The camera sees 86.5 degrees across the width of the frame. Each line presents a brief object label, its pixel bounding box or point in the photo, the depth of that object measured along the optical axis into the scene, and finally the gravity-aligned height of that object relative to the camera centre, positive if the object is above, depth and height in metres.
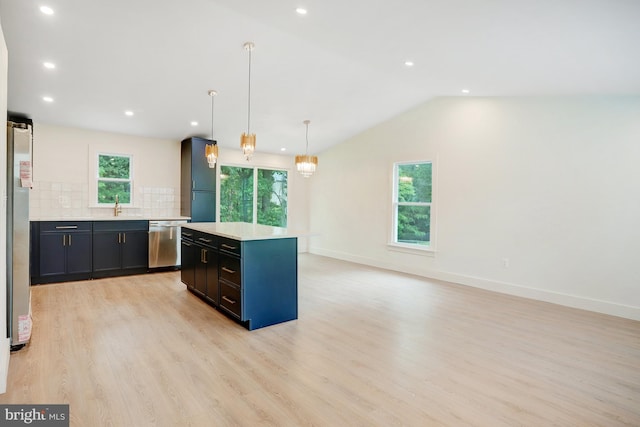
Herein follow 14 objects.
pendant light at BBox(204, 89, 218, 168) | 4.02 +0.62
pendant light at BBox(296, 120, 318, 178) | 4.75 +0.61
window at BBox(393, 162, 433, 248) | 5.78 +0.07
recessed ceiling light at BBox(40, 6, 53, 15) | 2.88 +1.65
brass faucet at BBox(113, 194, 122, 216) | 5.61 -0.08
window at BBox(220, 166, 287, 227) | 6.92 +0.23
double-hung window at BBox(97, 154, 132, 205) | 5.59 +0.43
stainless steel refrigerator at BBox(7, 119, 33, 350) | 2.63 -0.24
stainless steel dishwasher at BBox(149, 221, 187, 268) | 5.51 -0.64
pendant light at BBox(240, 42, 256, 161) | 3.32 +0.61
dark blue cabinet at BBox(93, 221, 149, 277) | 5.12 -0.67
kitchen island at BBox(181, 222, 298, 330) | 3.17 -0.67
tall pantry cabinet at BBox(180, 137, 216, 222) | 5.97 +0.40
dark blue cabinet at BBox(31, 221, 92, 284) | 4.70 -0.69
